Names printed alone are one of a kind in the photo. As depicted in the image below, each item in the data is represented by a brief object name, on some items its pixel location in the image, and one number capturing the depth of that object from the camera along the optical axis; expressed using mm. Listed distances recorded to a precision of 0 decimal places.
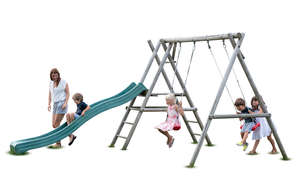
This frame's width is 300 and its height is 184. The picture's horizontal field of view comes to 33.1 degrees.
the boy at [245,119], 10477
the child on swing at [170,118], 10383
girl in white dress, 10156
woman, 11258
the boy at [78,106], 10805
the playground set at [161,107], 9508
